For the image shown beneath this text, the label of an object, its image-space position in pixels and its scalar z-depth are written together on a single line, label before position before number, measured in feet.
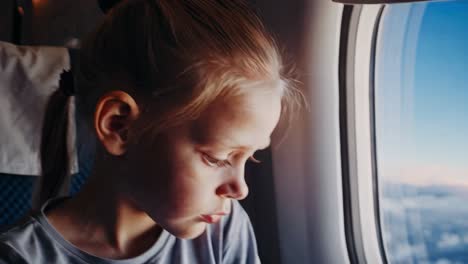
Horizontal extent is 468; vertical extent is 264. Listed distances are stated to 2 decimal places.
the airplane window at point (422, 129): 3.51
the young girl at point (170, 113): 2.72
